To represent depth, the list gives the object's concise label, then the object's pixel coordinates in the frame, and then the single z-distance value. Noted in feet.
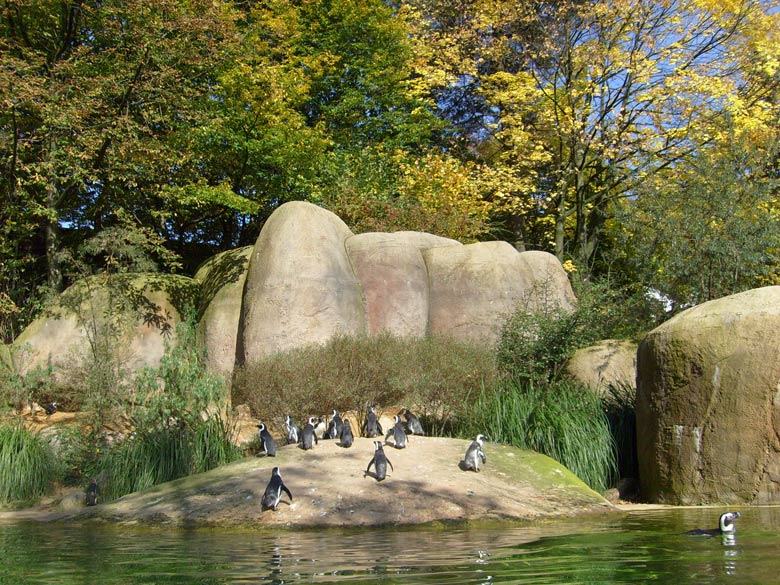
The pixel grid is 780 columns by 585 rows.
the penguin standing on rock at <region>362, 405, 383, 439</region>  45.09
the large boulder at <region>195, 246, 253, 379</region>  61.57
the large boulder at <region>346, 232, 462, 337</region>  62.90
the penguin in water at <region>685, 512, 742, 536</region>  27.22
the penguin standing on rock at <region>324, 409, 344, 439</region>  43.47
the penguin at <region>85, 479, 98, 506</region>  40.11
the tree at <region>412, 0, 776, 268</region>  79.46
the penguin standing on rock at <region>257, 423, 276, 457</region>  38.17
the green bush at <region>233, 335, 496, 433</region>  48.73
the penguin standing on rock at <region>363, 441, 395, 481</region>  34.78
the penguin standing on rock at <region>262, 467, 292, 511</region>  32.24
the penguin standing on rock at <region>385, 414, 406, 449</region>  38.63
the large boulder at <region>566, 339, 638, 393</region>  48.21
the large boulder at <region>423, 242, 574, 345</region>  62.95
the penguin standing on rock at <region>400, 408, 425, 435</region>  45.68
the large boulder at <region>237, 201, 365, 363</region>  58.13
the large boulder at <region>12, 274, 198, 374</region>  60.80
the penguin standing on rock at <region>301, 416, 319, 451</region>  38.96
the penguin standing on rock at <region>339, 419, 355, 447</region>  39.42
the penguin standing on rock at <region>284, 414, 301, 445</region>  43.96
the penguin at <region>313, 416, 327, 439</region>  45.09
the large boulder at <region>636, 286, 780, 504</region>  37.22
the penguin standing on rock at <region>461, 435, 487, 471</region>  36.27
